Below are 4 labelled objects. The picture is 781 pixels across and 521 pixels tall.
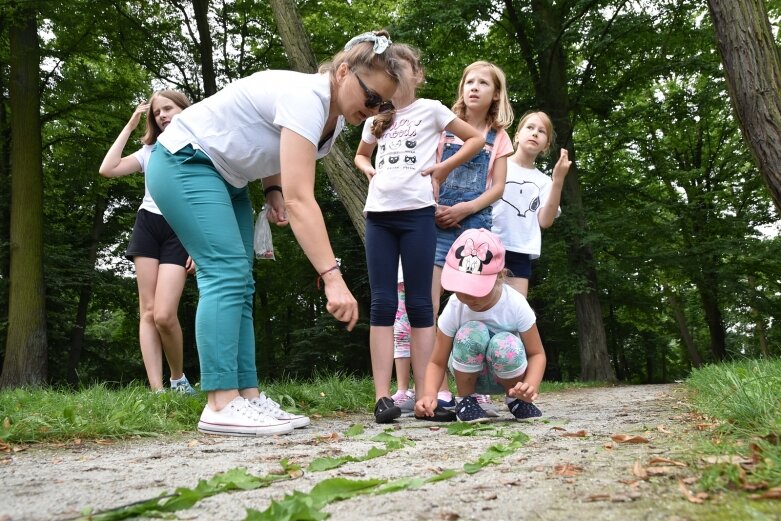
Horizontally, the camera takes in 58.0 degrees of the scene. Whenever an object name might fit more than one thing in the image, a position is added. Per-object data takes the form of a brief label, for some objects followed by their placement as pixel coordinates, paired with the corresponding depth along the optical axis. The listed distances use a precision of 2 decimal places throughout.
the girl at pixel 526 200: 4.46
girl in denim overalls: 4.16
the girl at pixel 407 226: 3.68
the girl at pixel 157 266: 4.45
